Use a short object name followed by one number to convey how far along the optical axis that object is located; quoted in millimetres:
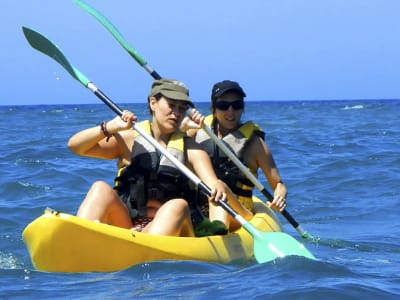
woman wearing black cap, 12124
